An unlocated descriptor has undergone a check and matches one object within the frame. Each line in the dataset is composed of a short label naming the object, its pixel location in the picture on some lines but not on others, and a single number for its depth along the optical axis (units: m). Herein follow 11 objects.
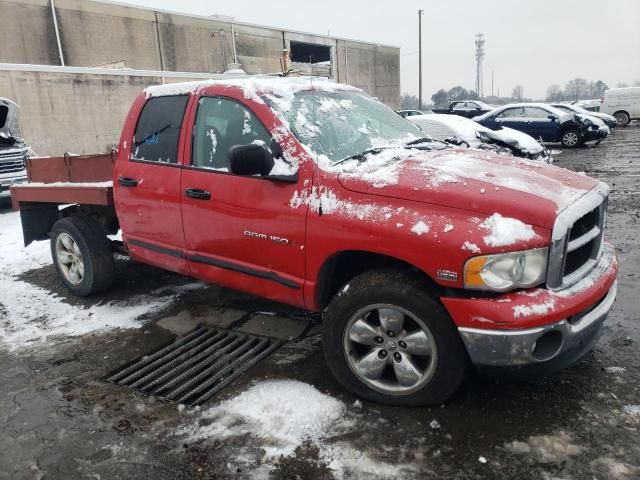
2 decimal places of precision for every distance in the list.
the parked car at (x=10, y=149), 10.30
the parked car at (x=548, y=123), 16.94
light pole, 45.88
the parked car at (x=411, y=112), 24.23
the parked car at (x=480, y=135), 10.08
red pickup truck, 2.52
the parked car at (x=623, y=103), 26.95
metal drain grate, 3.29
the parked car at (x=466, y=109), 24.54
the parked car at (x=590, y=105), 34.24
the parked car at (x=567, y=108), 17.91
